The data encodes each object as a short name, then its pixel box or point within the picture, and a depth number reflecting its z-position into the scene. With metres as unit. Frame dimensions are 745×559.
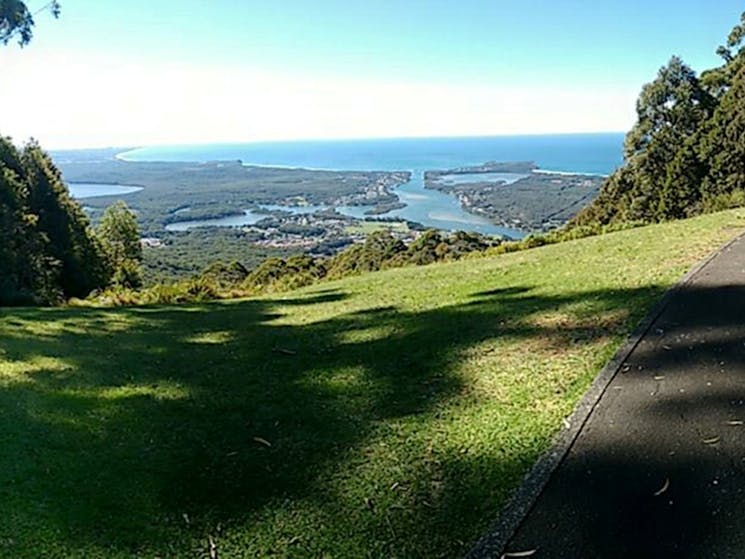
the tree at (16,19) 14.18
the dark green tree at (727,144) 27.92
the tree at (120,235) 39.59
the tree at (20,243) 19.48
